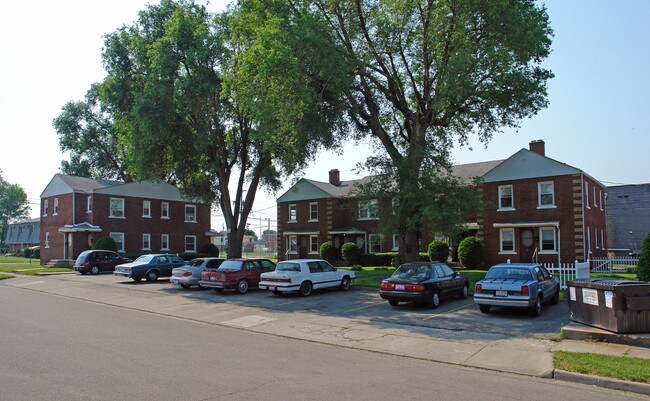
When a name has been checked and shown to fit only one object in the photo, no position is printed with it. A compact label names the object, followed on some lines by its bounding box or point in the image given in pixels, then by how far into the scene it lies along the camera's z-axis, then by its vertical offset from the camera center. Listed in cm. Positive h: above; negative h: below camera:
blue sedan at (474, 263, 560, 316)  1383 -179
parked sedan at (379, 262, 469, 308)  1573 -185
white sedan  1964 -195
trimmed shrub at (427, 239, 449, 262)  3519 -164
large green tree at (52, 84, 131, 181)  5638 +1099
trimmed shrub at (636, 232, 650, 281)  1592 -125
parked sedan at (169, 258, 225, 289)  2377 -195
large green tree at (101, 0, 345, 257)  2152 +739
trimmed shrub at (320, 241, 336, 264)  4191 -189
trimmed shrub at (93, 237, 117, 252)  3972 -85
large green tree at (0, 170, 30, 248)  10588 +728
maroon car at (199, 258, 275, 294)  2153 -197
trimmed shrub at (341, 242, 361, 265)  4097 -196
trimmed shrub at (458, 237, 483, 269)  3297 -164
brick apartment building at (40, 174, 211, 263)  4206 +153
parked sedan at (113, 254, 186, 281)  2742 -197
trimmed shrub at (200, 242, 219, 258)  5059 -182
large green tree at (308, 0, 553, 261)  2017 +714
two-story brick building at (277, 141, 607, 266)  3092 +109
